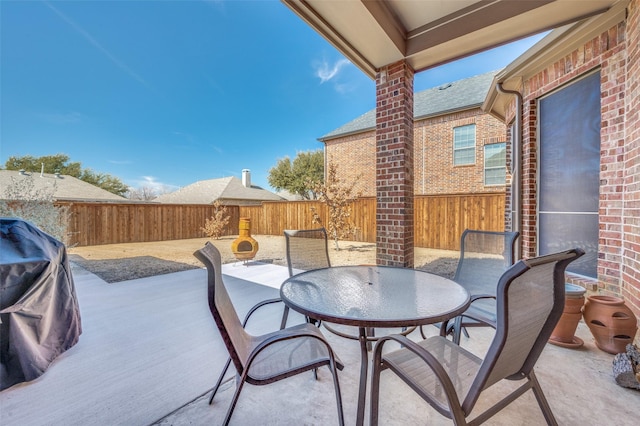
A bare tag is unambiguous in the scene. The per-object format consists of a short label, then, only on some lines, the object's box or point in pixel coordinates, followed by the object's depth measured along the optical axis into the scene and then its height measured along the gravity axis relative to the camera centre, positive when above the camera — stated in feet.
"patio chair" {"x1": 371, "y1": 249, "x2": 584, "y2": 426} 3.45 -2.08
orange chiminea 18.59 -2.38
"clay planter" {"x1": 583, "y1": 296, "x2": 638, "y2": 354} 7.38 -3.16
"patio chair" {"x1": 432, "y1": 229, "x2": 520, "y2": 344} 8.52 -1.63
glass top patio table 4.59 -1.84
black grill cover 6.10 -2.32
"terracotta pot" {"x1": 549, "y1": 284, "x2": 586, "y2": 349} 7.86 -3.27
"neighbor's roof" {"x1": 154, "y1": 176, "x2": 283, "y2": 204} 63.46 +4.72
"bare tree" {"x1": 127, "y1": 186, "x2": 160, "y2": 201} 96.81 +6.67
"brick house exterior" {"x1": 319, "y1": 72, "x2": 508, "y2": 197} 35.19 +10.65
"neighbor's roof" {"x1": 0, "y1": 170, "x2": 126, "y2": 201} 43.16 +4.30
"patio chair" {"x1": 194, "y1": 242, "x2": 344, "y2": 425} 4.12 -2.68
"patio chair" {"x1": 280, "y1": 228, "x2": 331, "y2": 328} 9.07 -1.35
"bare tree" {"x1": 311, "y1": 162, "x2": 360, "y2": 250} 30.35 +1.24
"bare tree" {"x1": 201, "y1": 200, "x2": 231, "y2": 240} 39.17 -1.86
